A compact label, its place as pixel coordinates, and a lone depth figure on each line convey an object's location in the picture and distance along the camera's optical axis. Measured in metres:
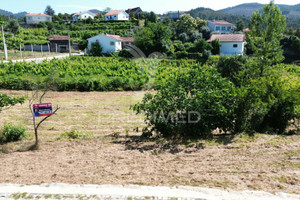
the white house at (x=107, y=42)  38.50
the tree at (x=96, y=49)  37.72
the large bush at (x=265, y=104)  8.06
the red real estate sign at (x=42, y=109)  7.41
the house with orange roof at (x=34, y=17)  85.94
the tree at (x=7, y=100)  7.59
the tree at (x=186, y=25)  48.22
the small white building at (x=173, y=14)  83.86
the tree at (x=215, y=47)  36.16
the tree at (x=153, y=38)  37.22
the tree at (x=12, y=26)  52.39
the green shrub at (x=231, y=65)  18.55
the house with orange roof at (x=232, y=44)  36.94
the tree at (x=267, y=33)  13.77
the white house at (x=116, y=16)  72.06
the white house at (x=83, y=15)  84.11
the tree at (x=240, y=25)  54.53
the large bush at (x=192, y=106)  7.72
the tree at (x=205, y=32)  47.41
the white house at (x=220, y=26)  59.12
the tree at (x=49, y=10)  125.49
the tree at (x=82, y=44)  41.12
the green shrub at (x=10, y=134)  8.16
